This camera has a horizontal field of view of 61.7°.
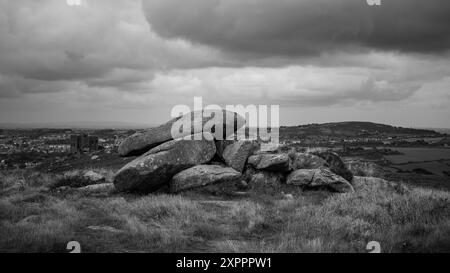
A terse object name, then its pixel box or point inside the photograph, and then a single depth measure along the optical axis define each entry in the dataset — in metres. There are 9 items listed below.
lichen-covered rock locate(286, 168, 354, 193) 18.93
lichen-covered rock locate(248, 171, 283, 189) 19.44
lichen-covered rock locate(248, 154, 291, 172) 20.03
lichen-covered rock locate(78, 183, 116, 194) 18.91
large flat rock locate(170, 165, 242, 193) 18.23
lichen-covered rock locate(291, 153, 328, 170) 21.23
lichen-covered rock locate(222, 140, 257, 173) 20.38
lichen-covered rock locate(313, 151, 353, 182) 21.28
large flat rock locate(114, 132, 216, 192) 18.12
